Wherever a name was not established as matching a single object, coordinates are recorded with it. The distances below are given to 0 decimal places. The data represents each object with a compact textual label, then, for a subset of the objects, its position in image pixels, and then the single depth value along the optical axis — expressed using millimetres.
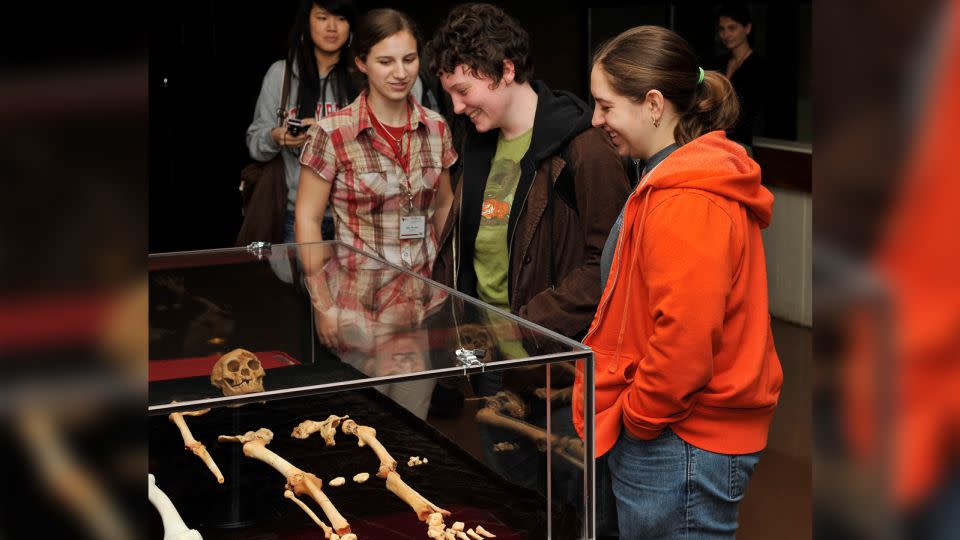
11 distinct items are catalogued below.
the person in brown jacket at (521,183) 2875
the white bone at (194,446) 2040
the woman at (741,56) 7352
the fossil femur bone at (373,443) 2285
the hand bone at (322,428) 2197
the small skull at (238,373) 2049
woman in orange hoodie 2299
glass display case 2068
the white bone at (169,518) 2033
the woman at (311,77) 4746
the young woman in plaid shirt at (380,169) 3811
